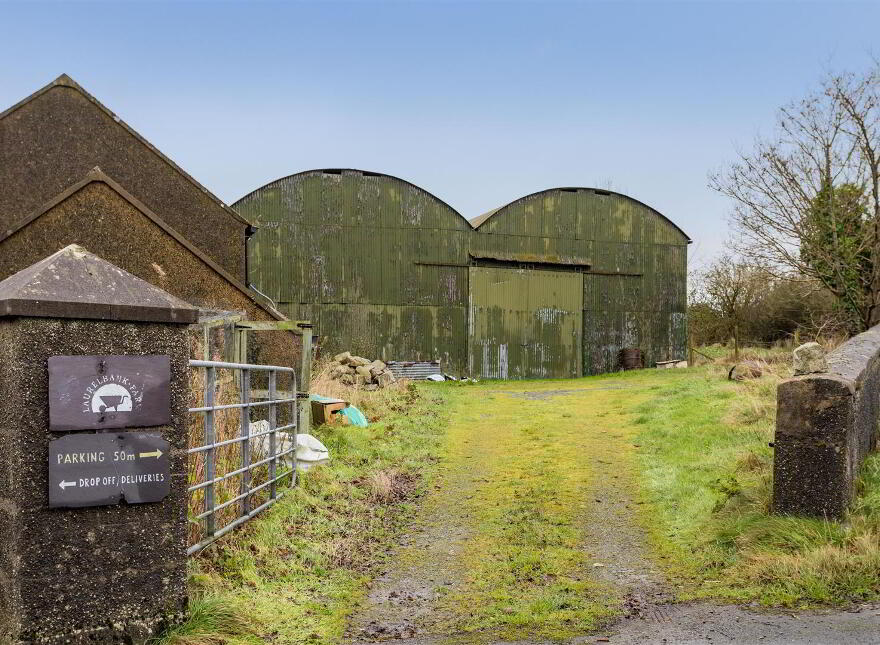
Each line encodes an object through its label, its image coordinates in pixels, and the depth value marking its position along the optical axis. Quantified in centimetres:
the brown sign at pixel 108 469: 398
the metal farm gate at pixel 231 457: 574
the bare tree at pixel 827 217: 1808
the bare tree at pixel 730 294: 3153
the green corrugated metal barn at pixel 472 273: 2362
